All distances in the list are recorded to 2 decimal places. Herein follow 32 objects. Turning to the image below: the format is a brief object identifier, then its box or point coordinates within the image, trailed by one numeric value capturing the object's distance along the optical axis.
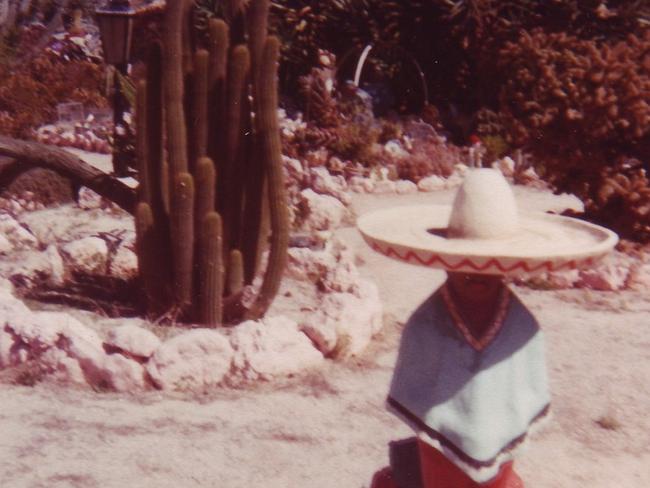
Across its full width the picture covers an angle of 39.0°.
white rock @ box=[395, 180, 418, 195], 10.82
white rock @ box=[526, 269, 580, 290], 6.96
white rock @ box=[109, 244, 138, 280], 6.57
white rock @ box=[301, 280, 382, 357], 5.07
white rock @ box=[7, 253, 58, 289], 6.18
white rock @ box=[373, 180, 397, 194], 10.70
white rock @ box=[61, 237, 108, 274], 6.48
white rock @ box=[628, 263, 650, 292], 7.02
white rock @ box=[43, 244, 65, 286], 6.23
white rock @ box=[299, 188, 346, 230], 8.42
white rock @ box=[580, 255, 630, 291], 6.95
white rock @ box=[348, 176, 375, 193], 10.59
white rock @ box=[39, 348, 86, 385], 4.61
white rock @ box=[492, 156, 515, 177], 12.20
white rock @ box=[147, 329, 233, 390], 4.61
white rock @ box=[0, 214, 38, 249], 7.45
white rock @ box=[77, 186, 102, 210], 8.95
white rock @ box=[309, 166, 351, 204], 9.22
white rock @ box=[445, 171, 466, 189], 11.40
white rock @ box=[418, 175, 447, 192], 11.07
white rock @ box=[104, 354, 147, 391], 4.56
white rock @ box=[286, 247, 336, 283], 6.70
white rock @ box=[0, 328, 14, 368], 4.77
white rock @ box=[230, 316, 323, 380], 4.74
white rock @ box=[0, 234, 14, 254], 7.18
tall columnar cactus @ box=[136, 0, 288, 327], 5.14
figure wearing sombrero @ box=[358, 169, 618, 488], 2.52
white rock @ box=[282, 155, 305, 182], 9.78
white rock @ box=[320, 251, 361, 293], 6.11
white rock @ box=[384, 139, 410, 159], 12.17
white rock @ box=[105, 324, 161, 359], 4.65
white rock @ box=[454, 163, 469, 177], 11.91
